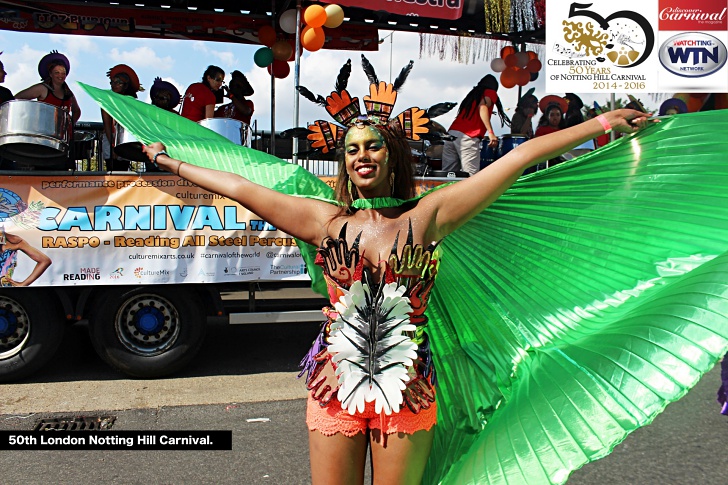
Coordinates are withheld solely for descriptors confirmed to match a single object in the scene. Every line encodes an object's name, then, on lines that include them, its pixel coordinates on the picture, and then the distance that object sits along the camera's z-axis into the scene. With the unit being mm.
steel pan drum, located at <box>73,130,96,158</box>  6070
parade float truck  5496
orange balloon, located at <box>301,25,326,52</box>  6270
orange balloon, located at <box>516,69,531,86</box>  9133
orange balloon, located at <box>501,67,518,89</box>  9172
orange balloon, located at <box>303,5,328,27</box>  6113
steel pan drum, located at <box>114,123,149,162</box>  5238
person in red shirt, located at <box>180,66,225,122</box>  6523
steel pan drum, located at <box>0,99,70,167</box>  5297
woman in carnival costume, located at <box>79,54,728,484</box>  1812
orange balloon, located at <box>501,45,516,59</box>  9133
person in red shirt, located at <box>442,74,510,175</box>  7078
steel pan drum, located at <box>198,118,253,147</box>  5674
